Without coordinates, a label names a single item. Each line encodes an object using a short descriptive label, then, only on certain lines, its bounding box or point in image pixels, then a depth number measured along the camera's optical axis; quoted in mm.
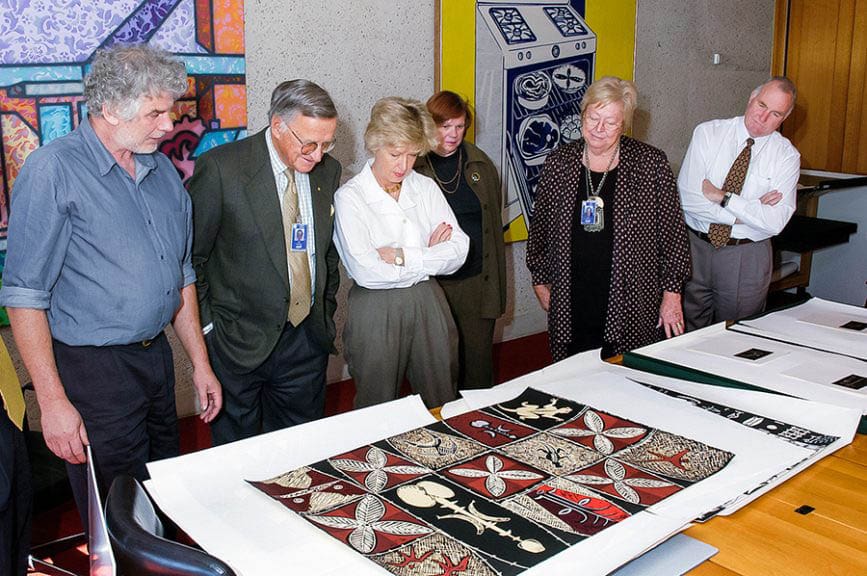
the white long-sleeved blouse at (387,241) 2576
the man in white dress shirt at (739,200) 3297
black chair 1093
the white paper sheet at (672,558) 1266
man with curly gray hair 1904
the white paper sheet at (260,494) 1222
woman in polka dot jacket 2895
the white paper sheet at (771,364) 1932
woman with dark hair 3346
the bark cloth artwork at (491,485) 1251
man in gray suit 2395
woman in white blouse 2582
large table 1286
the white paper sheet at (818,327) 2285
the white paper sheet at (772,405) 1726
